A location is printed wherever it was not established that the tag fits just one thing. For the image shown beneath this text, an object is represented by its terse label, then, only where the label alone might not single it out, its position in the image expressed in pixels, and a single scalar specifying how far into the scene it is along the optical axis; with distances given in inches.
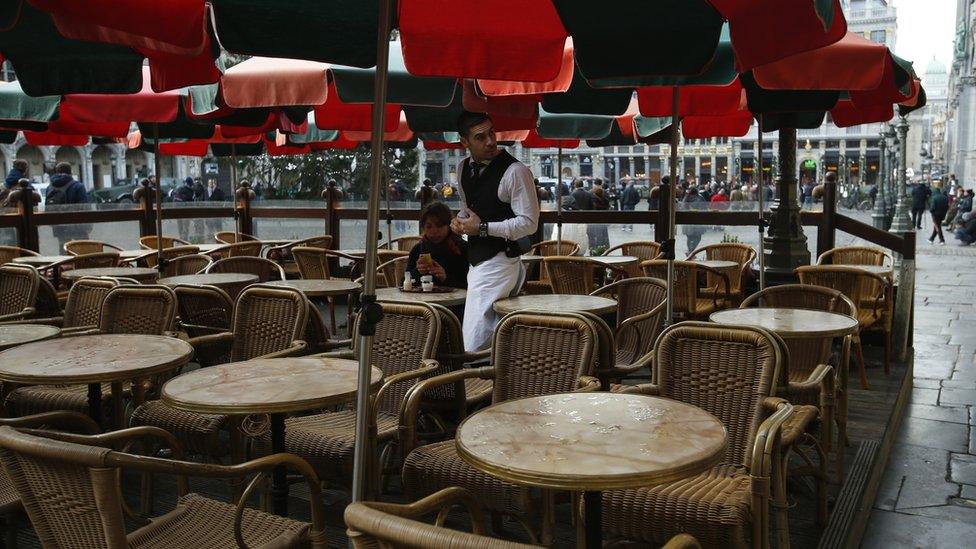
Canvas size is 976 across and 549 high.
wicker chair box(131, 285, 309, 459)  175.8
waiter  185.6
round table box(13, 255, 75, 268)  332.9
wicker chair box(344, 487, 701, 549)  60.8
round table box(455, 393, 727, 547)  87.0
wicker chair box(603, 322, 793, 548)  106.7
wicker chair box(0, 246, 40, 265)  354.6
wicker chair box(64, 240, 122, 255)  391.5
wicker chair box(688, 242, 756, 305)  326.0
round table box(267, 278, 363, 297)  243.6
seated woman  219.6
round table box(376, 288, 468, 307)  202.7
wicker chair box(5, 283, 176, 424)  185.5
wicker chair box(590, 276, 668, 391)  205.3
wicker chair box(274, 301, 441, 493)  132.0
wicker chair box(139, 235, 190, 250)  436.9
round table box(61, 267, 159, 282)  291.1
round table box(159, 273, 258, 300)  253.0
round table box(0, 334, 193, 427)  132.3
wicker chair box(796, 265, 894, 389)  265.9
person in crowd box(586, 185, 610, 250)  418.0
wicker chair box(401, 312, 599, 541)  125.6
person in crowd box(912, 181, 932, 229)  1164.7
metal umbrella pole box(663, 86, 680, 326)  189.7
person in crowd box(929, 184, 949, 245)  983.0
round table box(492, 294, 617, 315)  189.6
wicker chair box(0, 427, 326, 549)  80.9
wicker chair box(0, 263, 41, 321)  225.9
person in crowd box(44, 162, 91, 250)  477.7
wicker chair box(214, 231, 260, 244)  467.4
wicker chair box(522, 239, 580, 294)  327.0
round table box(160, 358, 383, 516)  115.0
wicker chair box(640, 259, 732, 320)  280.8
